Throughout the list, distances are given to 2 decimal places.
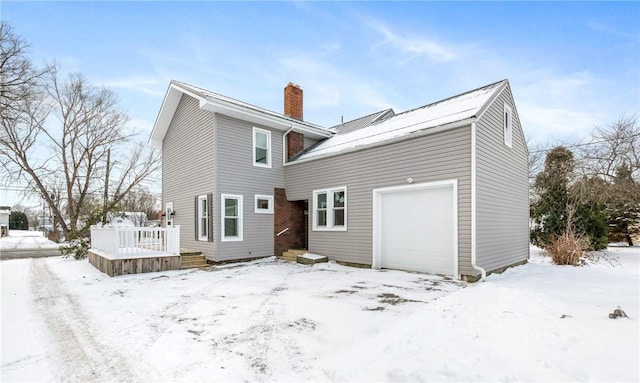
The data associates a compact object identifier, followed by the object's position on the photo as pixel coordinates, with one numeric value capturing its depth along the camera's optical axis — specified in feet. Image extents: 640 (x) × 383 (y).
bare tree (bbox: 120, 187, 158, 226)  83.39
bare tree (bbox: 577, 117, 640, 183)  49.08
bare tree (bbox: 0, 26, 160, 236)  62.08
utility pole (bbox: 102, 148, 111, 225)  70.49
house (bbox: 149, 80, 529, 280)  26.12
